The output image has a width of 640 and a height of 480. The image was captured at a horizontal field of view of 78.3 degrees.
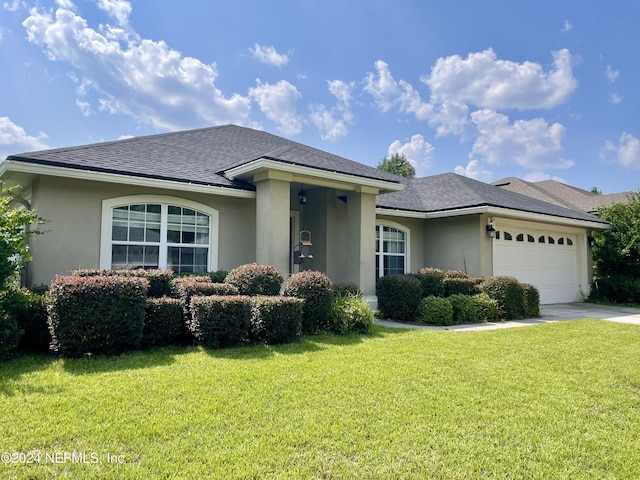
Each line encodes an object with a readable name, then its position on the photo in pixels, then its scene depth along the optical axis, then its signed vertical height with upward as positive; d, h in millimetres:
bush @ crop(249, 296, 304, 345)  7113 -1042
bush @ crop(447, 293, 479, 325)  10961 -1310
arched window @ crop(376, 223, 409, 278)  14500 +518
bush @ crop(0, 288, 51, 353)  6027 -853
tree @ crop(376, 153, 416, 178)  54406 +13714
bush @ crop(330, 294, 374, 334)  8492 -1197
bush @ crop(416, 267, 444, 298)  11961 -640
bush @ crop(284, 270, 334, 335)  8305 -713
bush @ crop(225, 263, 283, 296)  8344 -373
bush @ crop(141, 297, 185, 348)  6664 -1018
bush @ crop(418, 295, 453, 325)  10516 -1329
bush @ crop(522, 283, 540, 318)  12191 -1194
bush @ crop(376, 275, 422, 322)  11039 -975
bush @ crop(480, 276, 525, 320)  11695 -939
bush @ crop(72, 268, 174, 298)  7785 -298
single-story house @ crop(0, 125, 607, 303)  9047 +1464
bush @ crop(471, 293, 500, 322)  11320 -1319
